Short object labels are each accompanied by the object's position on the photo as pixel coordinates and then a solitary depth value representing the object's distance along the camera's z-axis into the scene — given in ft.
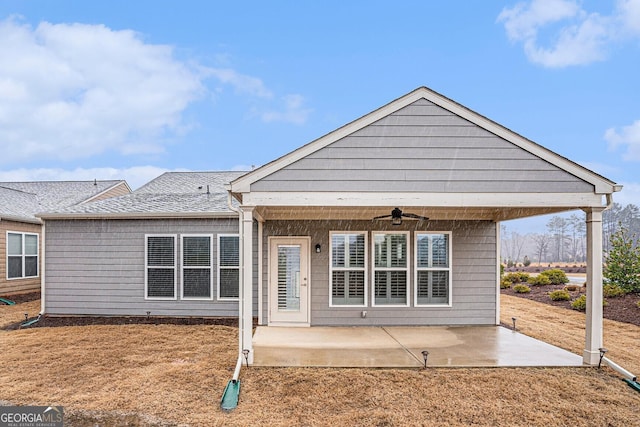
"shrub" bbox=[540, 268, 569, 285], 50.21
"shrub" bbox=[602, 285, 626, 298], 37.35
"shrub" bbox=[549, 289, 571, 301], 39.91
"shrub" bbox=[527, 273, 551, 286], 50.49
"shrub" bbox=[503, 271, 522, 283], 56.03
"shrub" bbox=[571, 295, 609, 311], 35.07
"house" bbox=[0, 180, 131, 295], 37.19
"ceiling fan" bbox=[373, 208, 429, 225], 20.95
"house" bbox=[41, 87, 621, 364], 17.95
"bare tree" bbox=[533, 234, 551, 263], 172.87
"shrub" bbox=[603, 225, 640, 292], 37.93
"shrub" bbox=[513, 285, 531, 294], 47.14
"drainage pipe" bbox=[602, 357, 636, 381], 16.22
